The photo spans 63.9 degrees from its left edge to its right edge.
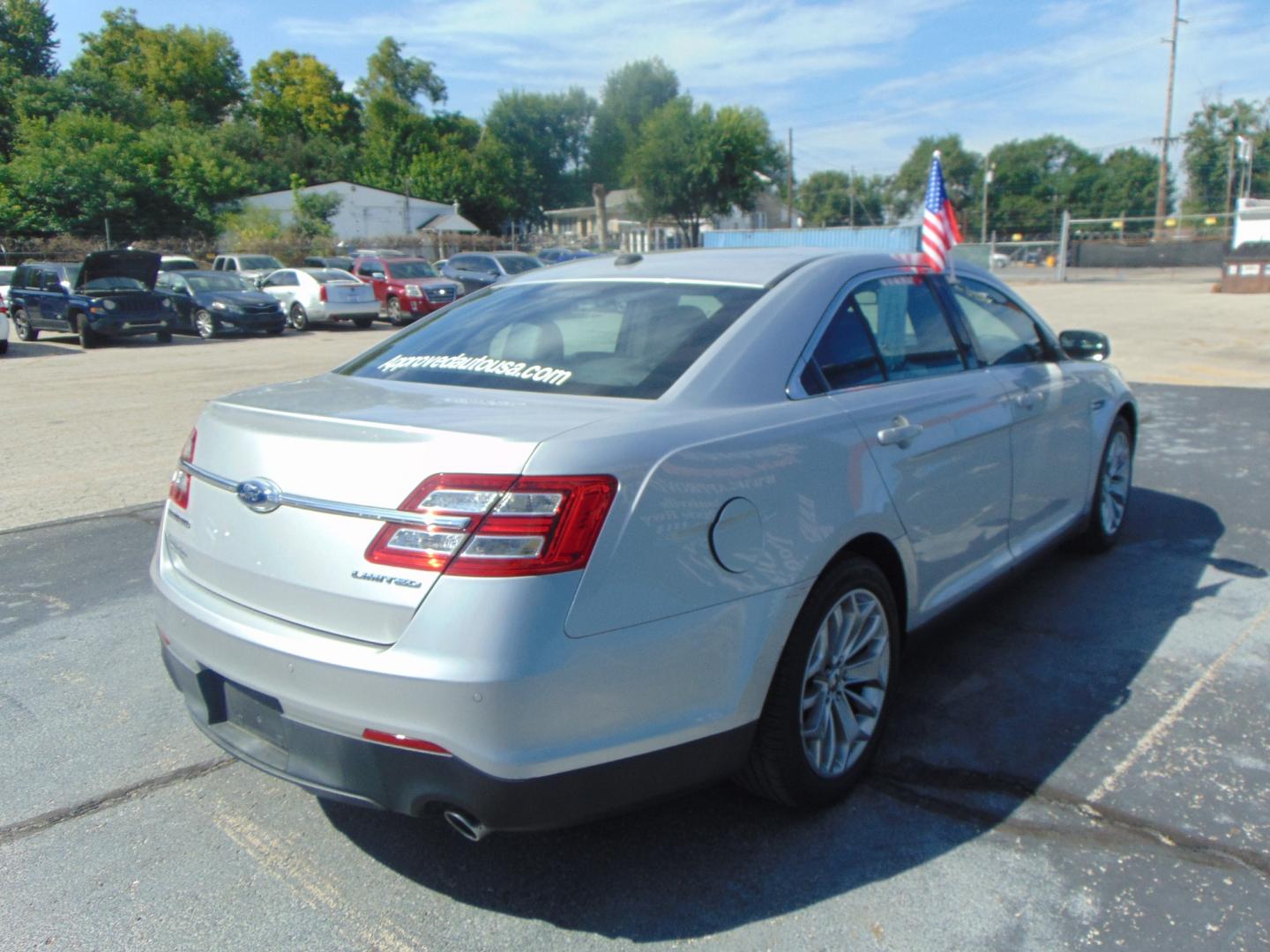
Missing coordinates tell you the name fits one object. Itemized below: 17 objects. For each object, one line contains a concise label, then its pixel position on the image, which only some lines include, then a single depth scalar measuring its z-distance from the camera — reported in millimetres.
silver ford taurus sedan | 2248
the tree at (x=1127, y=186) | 104312
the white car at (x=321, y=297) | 23359
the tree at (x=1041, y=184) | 108438
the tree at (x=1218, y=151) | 84875
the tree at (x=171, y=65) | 83188
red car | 24250
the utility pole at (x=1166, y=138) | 52094
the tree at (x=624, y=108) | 106062
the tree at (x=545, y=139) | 94500
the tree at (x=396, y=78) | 95812
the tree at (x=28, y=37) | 66688
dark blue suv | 19672
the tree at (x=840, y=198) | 113625
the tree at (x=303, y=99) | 85500
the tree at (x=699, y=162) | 62156
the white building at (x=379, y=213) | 62338
